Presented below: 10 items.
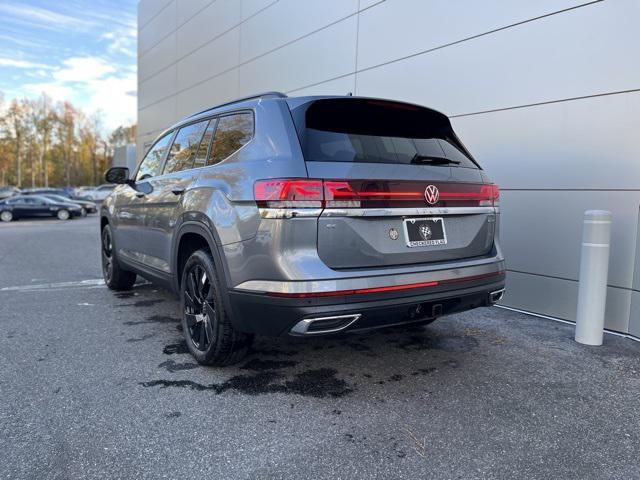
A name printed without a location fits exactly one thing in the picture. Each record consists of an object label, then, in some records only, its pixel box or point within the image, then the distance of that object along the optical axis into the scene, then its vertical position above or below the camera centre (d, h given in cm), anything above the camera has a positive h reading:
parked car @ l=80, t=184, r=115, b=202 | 4476 -16
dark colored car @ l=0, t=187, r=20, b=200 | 4281 -16
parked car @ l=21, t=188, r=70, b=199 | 3659 -7
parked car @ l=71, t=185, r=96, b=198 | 4323 -4
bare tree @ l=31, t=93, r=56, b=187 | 6347 +868
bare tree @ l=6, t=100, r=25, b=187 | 6061 +829
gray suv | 270 -14
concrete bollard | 427 -58
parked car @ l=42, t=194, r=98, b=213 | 2693 -72
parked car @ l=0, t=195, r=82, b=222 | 2490 -90
